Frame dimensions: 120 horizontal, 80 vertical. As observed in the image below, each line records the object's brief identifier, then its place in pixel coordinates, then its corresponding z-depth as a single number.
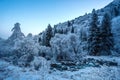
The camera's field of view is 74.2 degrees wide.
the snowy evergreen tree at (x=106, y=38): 18.81
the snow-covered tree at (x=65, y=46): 14.05
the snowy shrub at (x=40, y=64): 8.79
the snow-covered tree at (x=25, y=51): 11.19
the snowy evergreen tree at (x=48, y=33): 21.48
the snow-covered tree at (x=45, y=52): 13.79
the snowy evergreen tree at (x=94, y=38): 19.05
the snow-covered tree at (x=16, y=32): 18.95
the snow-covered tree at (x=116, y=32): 22.72
